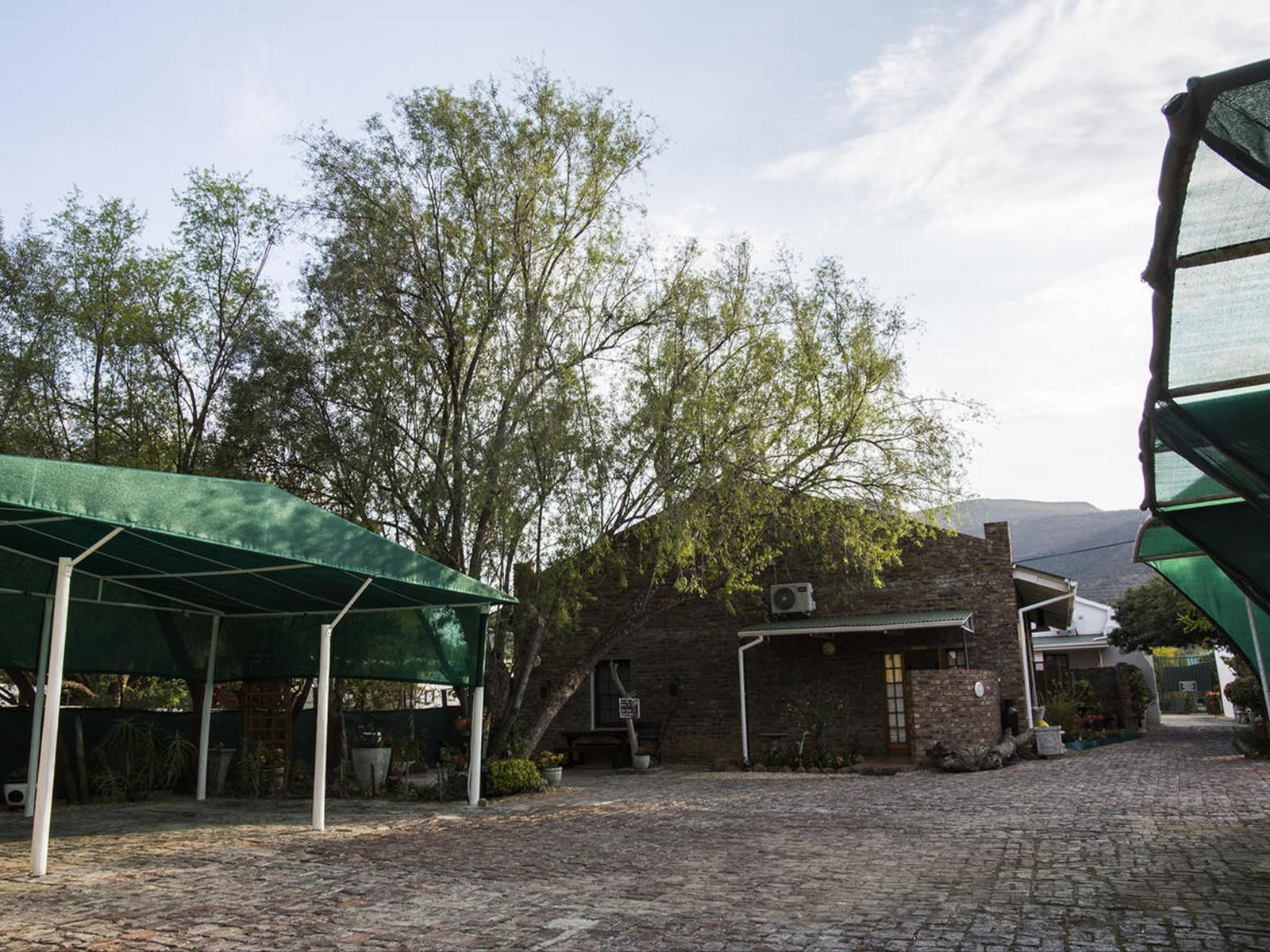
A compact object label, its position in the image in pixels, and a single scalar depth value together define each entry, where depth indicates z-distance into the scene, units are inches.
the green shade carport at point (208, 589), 267.3
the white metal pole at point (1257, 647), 312.8
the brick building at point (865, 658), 616.4
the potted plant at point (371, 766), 491.8
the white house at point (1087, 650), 1089.4
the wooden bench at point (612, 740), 713.0
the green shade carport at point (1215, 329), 113.3
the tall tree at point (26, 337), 483.8
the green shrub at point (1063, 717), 721.0
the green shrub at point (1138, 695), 867.4
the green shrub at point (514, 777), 484.1
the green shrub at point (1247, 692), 661.3
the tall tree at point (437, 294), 512.4
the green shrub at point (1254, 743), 562.9
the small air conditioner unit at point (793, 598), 689.0
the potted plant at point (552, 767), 537.0
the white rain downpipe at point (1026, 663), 644.5
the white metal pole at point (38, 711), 417.1
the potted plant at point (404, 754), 531.5
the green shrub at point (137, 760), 480.1
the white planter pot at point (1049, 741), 633.6
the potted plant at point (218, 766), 518.3
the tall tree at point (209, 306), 516.1
